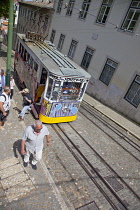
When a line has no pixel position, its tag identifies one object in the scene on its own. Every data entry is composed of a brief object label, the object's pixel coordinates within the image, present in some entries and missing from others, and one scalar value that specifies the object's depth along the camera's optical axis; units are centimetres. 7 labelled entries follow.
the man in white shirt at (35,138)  403
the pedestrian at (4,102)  526
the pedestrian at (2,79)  734
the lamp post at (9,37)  693
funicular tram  652
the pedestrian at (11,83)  781
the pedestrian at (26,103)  691
